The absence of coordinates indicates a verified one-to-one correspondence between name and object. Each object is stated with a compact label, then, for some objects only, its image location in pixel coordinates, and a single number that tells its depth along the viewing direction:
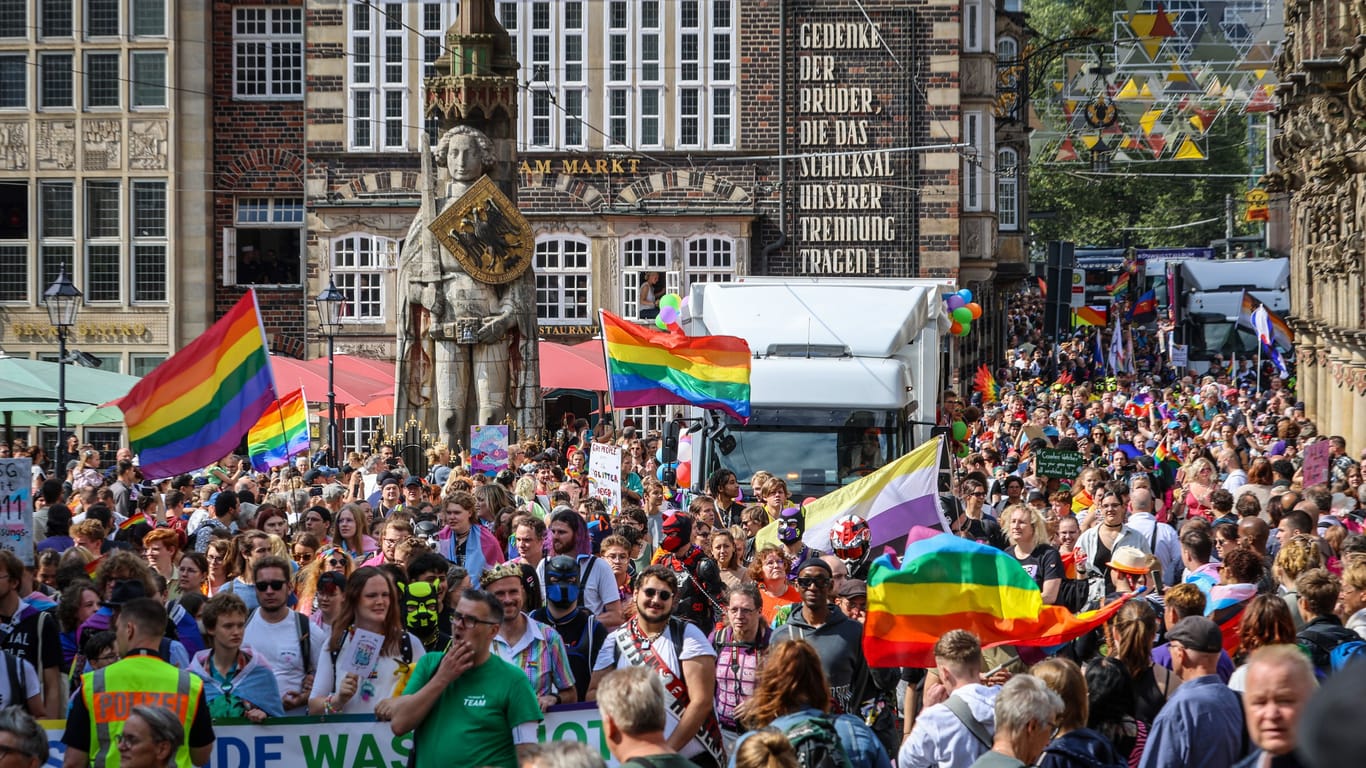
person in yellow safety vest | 13.73
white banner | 15.90
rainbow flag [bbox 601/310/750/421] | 37.34
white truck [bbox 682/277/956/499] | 40.16
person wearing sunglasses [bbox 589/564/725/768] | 15.65
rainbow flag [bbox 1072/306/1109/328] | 104.81
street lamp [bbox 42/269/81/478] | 42.16
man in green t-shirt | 13.67
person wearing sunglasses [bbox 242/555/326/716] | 16.55
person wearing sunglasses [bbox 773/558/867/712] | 17.00
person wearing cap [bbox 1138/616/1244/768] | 13.26
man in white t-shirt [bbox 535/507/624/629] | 19.05
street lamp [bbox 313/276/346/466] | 50.94
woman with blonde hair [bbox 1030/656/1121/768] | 12.61
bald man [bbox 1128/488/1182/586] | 24.92
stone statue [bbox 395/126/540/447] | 52.41
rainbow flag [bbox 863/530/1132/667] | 17.31
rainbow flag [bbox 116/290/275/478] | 28.67
